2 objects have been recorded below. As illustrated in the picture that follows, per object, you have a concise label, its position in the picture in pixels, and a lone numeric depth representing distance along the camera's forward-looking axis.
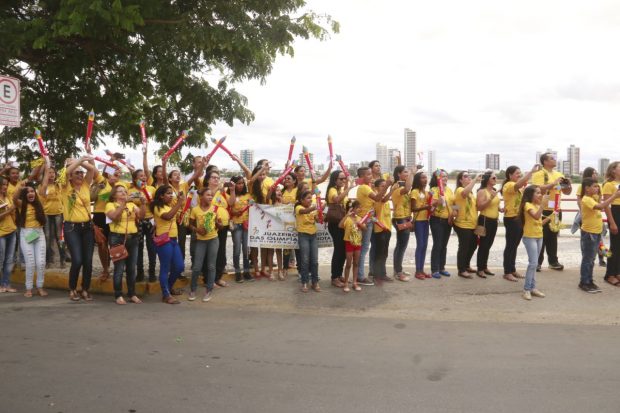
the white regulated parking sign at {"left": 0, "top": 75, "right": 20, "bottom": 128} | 7.37
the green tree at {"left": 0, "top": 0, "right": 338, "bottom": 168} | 7.61
